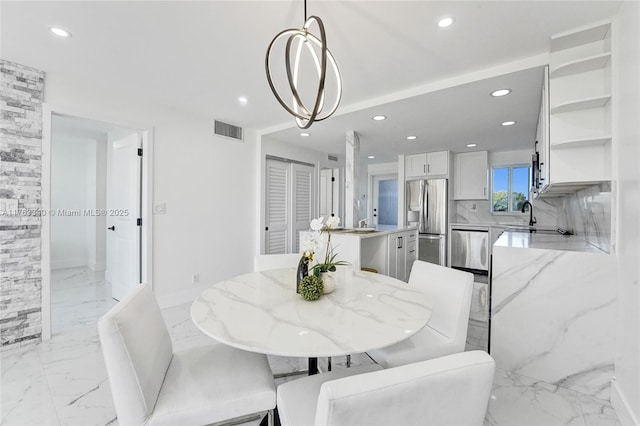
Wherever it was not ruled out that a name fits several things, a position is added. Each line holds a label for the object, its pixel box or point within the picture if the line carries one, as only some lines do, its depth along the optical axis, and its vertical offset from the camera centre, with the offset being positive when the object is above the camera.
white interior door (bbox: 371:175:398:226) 7.20 +0.31
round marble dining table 1.01 -0.44
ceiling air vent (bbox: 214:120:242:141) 3.79 +1.10
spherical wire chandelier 1.34 +0.68
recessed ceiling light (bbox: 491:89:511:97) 2.59 +1.10
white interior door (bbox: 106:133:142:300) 3.22 -0.02
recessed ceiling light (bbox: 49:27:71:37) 1.91 +1.19
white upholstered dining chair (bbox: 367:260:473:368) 1.43 -0.60
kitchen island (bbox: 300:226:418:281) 3.18 -0.44
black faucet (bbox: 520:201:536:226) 4.20 -0.07
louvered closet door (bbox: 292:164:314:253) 4.90 +0.23
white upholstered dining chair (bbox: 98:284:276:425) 0.99 -0.68
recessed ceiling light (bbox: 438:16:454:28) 1.75 +1.18
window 5.18 +0.49
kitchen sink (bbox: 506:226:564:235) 4.06 -0.22
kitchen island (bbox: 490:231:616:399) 1.74 -0.64
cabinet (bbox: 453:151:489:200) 5.20 +0.71
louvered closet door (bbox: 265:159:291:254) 4.44 +0.09
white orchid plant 1.52 -0.16
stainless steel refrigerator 5.28 -0.02
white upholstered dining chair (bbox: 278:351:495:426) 0.61 -0.40
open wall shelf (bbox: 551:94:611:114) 1.73 +0.69
